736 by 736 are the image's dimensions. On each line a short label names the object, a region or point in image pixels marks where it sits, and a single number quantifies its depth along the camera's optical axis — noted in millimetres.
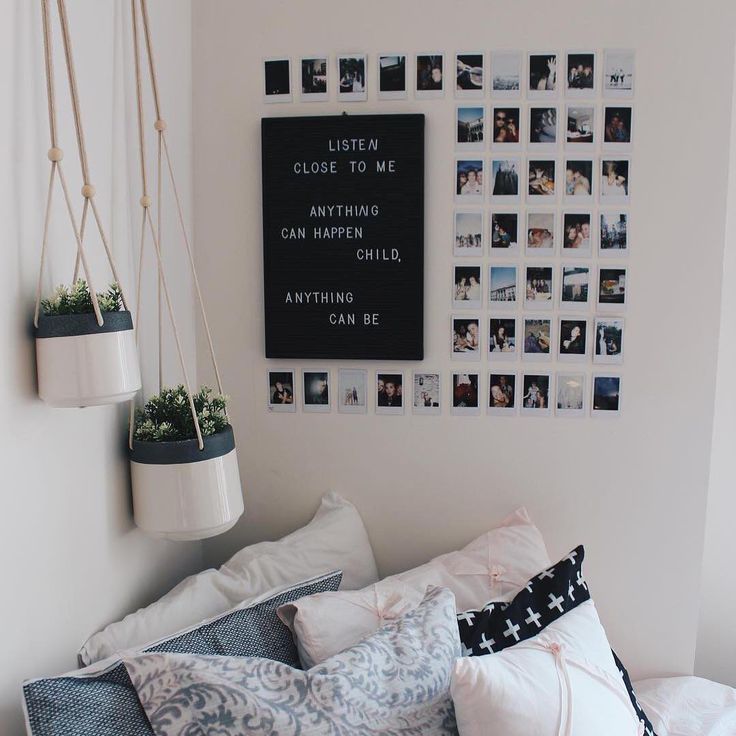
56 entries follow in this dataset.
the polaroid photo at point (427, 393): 1634
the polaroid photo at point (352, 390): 1653
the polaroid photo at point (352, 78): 1566
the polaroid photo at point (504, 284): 1589
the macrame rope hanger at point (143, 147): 1277
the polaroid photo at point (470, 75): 1547
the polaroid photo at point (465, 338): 1608
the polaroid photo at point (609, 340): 1580
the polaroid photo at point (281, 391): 1675
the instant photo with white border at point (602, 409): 1595
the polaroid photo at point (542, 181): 1560
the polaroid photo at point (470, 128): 1561
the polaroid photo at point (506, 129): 1554
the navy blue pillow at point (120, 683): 955
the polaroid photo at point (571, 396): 1604
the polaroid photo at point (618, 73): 1518
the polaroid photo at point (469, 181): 1571
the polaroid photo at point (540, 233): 1572
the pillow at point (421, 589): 1240
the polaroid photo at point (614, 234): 1557
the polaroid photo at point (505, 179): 1565
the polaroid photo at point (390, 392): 1643
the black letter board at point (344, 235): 1572
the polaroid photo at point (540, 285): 1584
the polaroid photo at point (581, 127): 1541
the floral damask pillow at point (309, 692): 985
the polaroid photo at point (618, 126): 1532
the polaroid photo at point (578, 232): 1563
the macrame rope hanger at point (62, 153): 1011
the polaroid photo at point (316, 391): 1666
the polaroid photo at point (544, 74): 1532
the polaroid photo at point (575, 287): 1577
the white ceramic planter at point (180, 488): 1248
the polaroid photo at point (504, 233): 1576
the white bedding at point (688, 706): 1457
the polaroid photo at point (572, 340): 1591
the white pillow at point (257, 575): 1224
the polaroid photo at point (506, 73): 1538
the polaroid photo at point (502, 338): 1604
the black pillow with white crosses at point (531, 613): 1289
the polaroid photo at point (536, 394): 1611
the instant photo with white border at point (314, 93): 1576
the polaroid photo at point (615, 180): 1545
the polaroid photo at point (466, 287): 1595
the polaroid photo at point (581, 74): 1524
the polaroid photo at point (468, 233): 1581
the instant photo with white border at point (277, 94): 1588
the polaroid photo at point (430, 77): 1553
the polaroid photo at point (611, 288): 1568
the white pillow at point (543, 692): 1052
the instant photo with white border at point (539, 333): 1596
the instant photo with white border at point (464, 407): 1624
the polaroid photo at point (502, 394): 1619
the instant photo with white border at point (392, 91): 1560
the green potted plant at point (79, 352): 1014
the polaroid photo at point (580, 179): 1554
